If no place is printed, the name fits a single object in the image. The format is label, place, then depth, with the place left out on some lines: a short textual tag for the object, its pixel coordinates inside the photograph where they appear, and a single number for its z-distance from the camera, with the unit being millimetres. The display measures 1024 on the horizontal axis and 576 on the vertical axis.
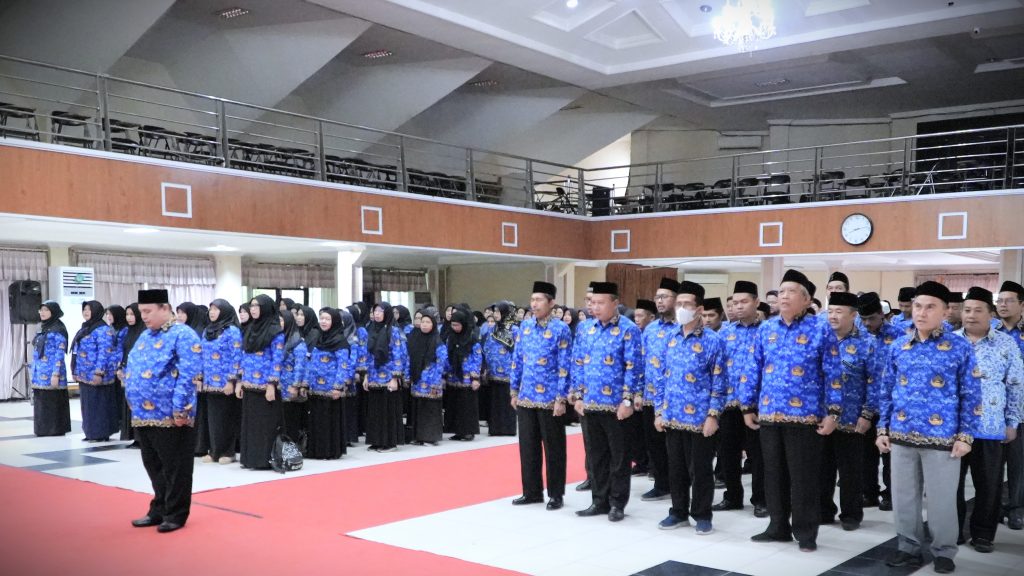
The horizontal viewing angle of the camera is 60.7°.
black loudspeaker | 12102
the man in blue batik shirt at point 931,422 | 4137
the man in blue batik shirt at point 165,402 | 4961
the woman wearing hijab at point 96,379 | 8734
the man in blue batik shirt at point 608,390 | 5402
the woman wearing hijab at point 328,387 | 7648
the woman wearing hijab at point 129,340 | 8625
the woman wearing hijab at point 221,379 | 7219
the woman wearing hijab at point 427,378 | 8531
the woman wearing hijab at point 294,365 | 7383
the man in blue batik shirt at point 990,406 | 4578
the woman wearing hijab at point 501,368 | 9398
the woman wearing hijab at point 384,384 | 8172
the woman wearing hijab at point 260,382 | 6961
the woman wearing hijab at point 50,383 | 9039
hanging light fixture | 12266
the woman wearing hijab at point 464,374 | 8992
